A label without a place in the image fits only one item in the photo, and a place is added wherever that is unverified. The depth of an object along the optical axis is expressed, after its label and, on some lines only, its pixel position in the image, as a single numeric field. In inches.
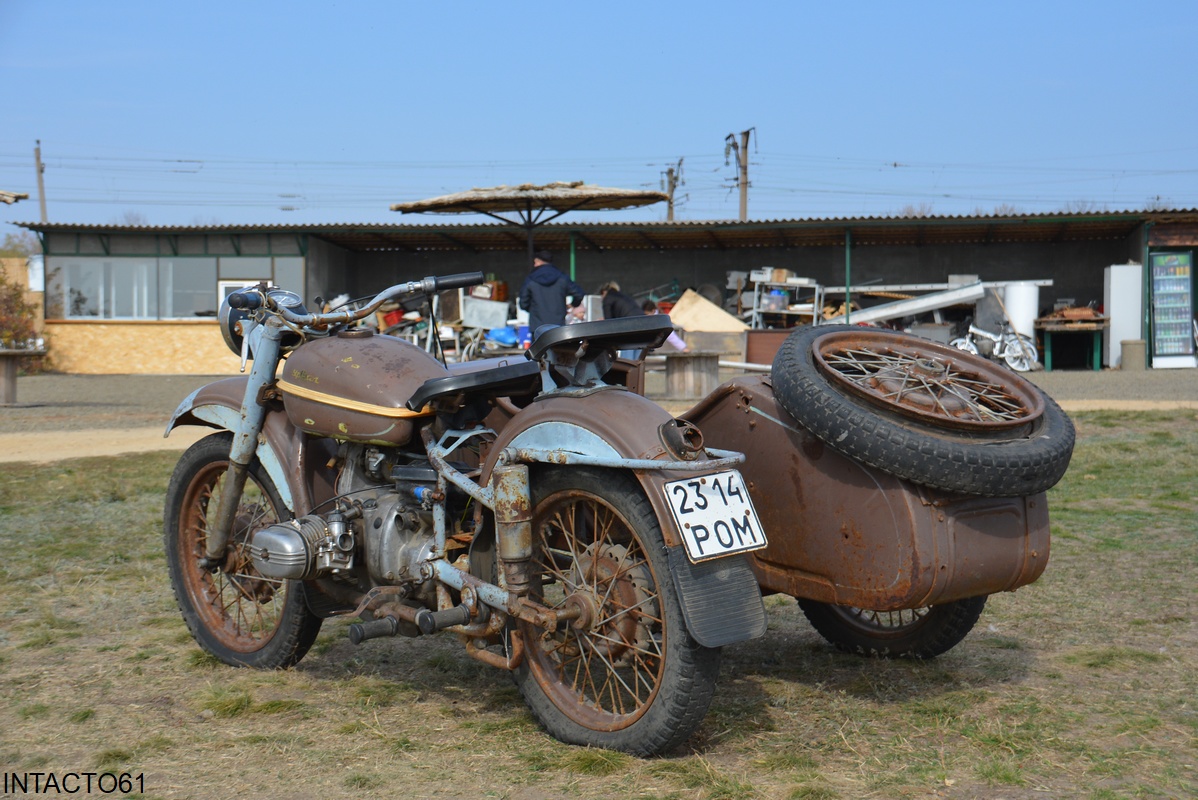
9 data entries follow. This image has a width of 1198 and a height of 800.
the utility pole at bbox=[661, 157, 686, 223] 2038.6
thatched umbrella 596.1
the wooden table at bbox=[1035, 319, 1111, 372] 902.4
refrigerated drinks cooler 900.6
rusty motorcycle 119.3
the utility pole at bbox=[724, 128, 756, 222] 1776.8
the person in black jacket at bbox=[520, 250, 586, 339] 478.6
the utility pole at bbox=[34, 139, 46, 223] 2237.9
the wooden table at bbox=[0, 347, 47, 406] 596.1
